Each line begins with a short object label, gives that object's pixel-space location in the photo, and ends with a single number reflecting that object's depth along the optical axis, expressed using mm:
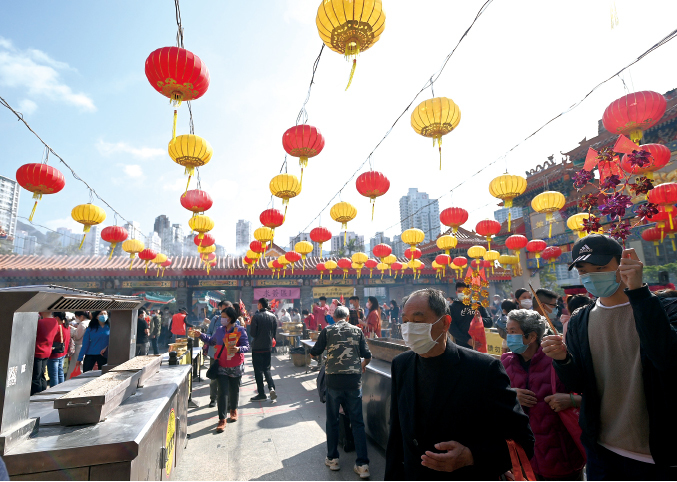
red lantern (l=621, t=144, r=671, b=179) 6344
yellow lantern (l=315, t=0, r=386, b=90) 3592
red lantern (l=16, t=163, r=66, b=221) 6961
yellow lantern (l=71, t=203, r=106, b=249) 8469
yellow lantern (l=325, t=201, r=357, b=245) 8945
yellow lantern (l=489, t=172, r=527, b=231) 7480
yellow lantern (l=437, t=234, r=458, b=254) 13078
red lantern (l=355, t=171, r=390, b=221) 7465
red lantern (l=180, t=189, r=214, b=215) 7926
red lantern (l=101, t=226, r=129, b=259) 10508
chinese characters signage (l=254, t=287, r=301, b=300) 19886
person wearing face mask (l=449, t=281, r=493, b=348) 6266
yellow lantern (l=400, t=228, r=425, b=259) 10625
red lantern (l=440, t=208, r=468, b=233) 9422
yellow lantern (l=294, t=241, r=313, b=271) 12078
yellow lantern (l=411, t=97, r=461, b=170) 5152
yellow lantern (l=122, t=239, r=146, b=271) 12219
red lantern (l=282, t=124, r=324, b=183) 5805
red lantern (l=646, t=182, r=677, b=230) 7469
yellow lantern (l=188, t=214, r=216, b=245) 9250
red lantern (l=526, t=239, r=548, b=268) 12250
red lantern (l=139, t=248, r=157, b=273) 14039
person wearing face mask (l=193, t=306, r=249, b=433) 5129
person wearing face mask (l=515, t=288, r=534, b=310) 6720
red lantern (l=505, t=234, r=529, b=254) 12781
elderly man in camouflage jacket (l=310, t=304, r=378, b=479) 3734
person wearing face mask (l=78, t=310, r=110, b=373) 6340
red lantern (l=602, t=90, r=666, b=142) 5215
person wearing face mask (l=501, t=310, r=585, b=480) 2273
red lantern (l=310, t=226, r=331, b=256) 11164
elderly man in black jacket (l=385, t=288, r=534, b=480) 1528
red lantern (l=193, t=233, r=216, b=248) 11797
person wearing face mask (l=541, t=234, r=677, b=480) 1583
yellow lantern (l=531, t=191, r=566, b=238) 8485
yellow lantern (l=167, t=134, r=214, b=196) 5688
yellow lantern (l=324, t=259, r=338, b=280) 16578
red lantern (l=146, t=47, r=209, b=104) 4223
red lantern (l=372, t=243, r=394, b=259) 13594
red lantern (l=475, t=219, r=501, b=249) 11078
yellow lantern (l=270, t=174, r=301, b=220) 7230
